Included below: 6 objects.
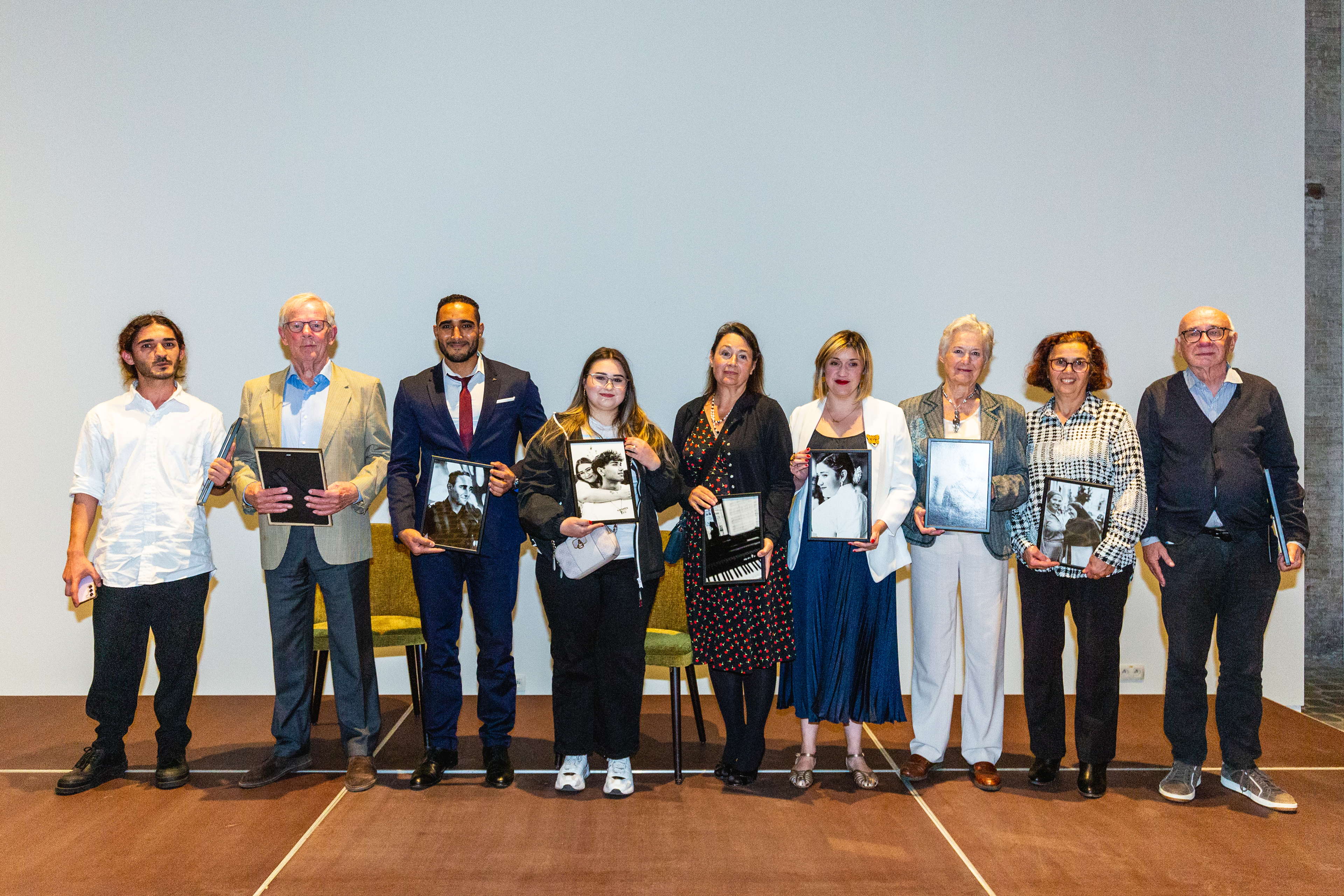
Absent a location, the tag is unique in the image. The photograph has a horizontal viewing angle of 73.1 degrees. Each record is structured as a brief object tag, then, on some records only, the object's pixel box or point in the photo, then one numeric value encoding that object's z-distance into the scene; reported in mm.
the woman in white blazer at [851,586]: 3596
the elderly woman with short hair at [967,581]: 3650
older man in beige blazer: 3668
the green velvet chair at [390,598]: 4426
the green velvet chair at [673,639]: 3844
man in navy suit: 3643
